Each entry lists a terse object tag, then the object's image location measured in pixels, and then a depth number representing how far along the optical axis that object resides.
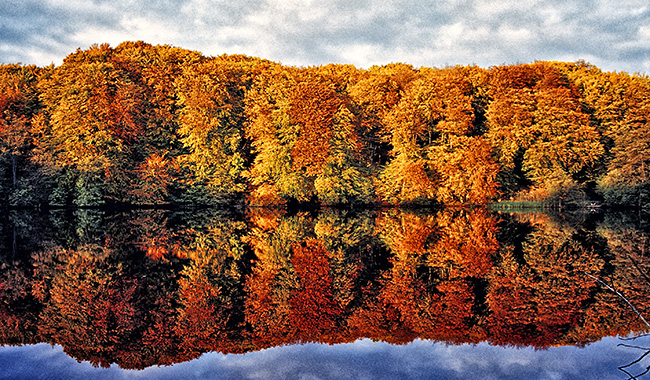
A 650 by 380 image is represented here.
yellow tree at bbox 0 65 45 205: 34.41
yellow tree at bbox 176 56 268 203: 36.09
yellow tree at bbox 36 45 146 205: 34.84
